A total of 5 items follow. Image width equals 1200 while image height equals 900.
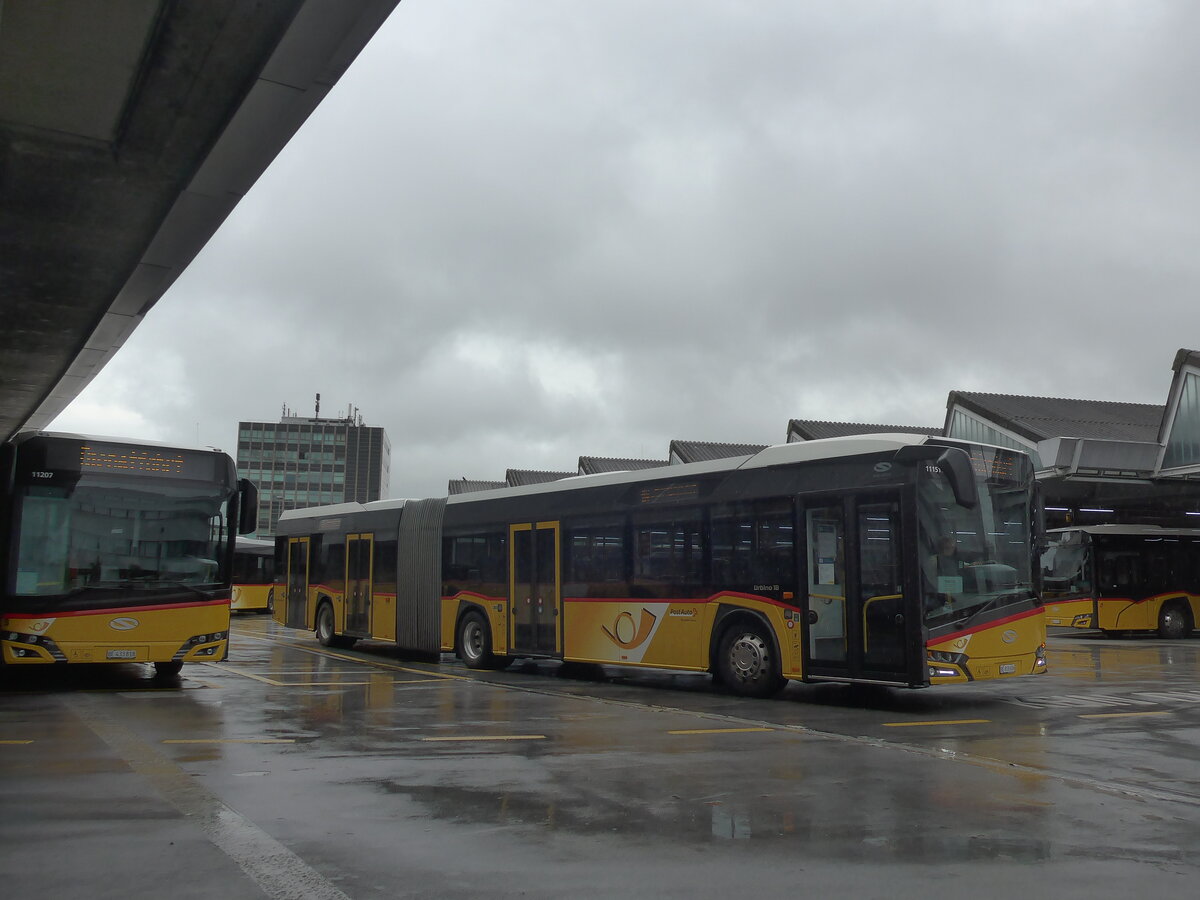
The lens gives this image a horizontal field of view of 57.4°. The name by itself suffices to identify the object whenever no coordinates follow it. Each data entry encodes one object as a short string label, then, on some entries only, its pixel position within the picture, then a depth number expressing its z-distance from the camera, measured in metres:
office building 155.25
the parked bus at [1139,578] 31.55
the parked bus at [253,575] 45.94
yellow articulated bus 12.59
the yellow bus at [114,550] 14.56
